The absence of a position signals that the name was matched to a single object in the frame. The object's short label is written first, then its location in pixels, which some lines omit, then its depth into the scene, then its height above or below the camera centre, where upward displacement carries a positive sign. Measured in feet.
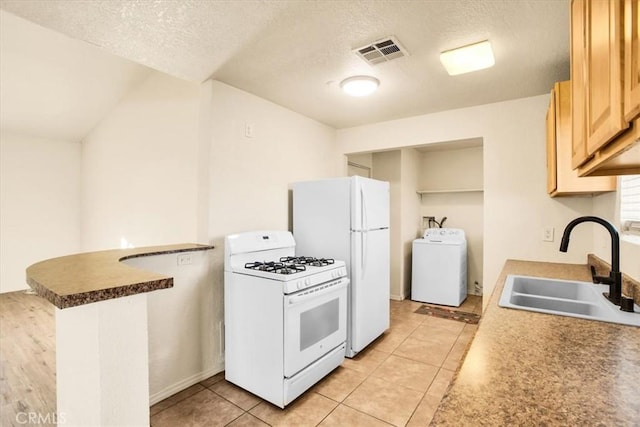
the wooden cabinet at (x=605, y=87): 2.06 +1.03
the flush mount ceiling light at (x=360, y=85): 7.77 +3.28
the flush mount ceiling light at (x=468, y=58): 6.37 +3.34
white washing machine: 13.20 -2.54
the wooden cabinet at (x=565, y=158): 5.88 +1.06
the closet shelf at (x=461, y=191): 14.75 +1.01
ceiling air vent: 6.22 +3.44
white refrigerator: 8.80 -0.75
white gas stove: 6.52 -2.51
